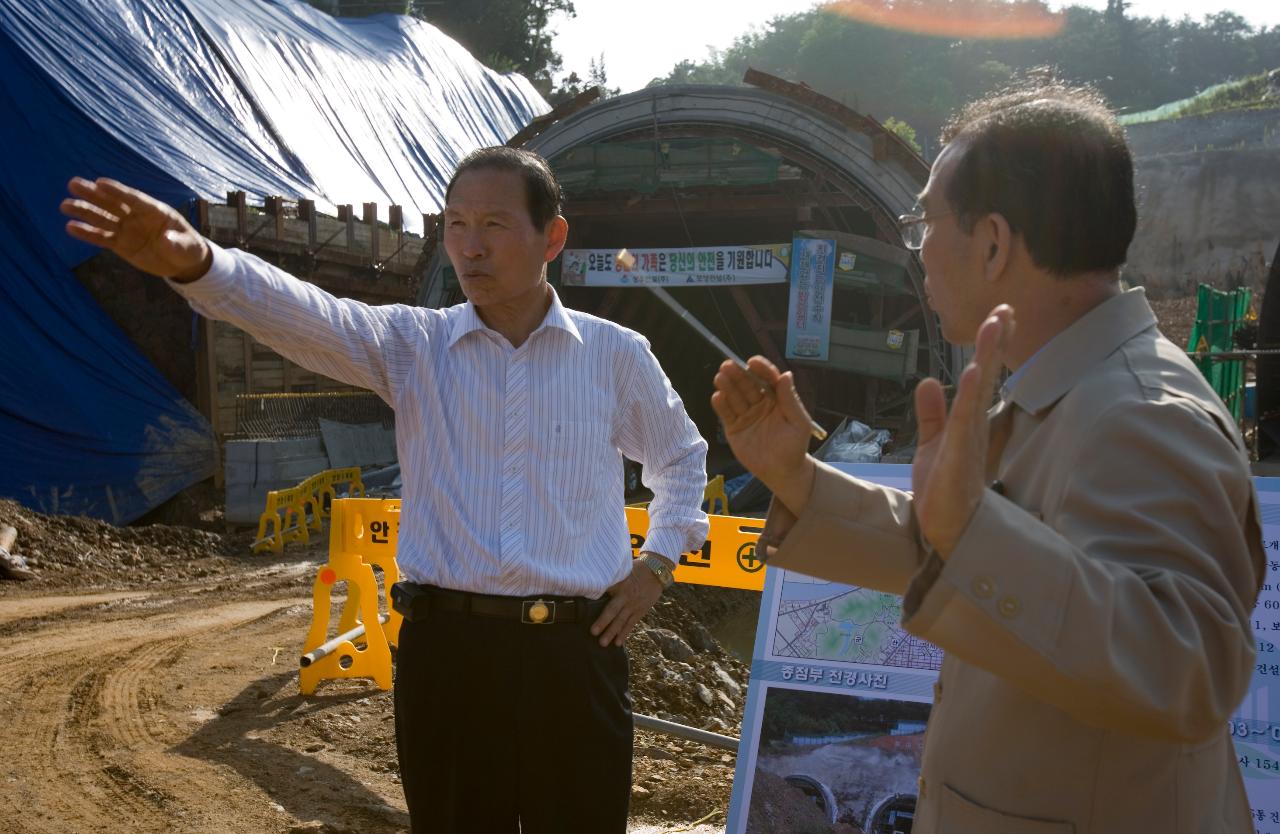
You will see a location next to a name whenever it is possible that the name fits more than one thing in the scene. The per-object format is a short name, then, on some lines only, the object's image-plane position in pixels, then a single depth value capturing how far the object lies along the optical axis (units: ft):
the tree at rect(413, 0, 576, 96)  148.97
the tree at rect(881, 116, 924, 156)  170.49
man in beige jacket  4.45
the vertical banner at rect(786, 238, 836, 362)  55.11
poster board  11.69
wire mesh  54.03
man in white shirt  9.44
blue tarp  49.96
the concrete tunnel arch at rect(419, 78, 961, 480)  48.78
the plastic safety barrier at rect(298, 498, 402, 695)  21.86
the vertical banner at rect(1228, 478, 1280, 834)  10.48
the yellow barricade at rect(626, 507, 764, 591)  16.84
